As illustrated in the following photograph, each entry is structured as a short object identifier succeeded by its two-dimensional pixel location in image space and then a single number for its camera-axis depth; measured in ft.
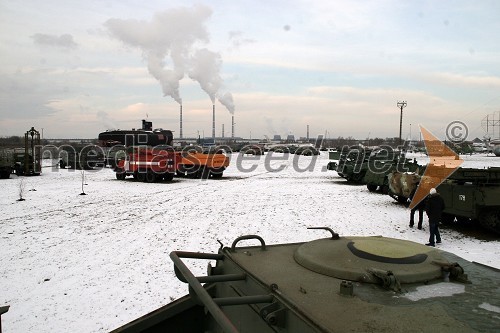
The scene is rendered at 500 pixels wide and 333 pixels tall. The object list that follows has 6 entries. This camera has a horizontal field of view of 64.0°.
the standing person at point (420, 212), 36.45
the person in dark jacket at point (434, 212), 30.71
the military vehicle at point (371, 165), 58.49
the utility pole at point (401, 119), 169.07
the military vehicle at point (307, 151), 167.61
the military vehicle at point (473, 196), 33.17
